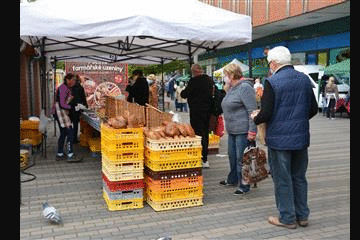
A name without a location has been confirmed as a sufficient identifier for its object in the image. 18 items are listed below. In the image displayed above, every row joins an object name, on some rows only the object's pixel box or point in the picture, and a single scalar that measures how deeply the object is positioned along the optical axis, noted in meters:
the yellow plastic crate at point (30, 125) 9.12
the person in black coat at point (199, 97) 6.97
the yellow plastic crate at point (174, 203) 5.20
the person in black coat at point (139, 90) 11.16
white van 18.89
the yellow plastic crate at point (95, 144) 8.94
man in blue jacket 4.28
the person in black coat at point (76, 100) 8.95
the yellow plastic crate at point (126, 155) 5.19
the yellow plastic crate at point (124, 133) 5.22
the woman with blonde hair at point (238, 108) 5.60
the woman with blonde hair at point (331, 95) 17.52
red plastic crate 5.18
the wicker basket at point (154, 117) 6.05
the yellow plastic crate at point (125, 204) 5.23
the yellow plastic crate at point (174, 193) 5.21
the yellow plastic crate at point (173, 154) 5.18
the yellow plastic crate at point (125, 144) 5.20
